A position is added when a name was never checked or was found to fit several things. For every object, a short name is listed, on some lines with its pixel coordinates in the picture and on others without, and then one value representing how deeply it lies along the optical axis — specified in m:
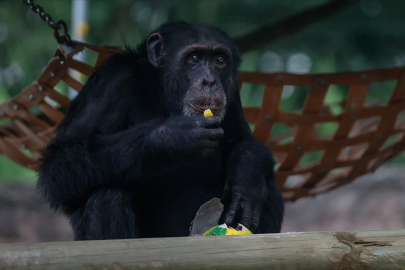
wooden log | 4.16
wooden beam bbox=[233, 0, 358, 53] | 12.34
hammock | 9.34
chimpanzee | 6.79
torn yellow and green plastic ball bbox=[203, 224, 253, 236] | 5.93
